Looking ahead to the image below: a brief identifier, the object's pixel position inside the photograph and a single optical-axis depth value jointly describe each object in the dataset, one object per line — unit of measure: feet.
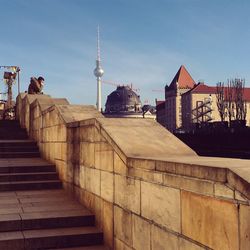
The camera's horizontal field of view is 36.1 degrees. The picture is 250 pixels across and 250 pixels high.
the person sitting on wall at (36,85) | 51.67
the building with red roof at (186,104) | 369.50
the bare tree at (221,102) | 221.48
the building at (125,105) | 528.63
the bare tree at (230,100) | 216.54
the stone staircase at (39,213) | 17.29
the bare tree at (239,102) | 213.58
